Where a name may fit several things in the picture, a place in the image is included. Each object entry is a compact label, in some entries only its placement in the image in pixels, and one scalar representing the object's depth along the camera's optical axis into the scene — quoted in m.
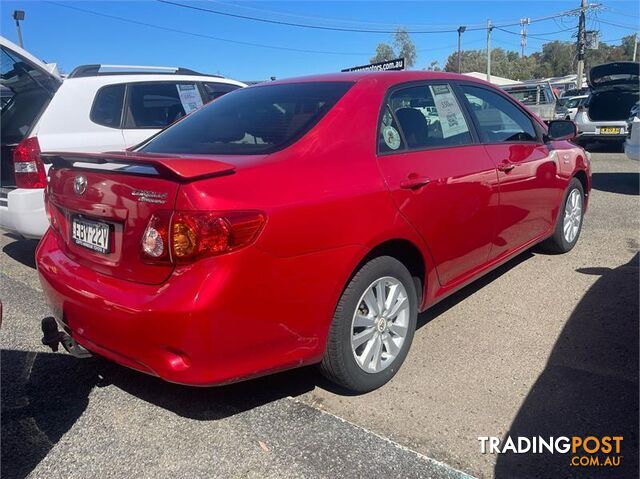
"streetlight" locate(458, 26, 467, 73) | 50.19
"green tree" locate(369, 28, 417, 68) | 62.72
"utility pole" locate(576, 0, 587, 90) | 33.91
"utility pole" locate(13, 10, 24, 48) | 29.83
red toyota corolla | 2.07
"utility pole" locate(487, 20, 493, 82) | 43.78
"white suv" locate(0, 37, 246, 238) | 4.45
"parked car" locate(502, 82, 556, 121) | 17.09
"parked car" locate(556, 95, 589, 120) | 19.93
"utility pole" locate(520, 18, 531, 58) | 47.77
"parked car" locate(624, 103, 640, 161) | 7.24
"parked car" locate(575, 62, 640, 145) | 10.94
